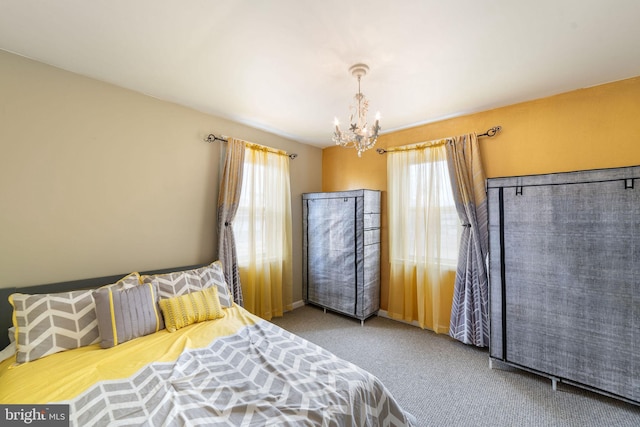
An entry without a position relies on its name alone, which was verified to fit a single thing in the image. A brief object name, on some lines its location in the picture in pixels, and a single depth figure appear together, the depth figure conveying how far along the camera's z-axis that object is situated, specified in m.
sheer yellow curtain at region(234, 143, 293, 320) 3.21
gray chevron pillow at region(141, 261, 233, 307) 2.18
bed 1.18
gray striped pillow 1.76
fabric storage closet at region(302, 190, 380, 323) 3.28
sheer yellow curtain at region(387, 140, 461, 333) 3.00
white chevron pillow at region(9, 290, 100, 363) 1.58
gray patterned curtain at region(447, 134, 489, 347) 2.66
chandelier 1.90
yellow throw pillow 2.01
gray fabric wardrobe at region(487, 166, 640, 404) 1.80
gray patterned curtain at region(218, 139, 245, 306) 2.90
